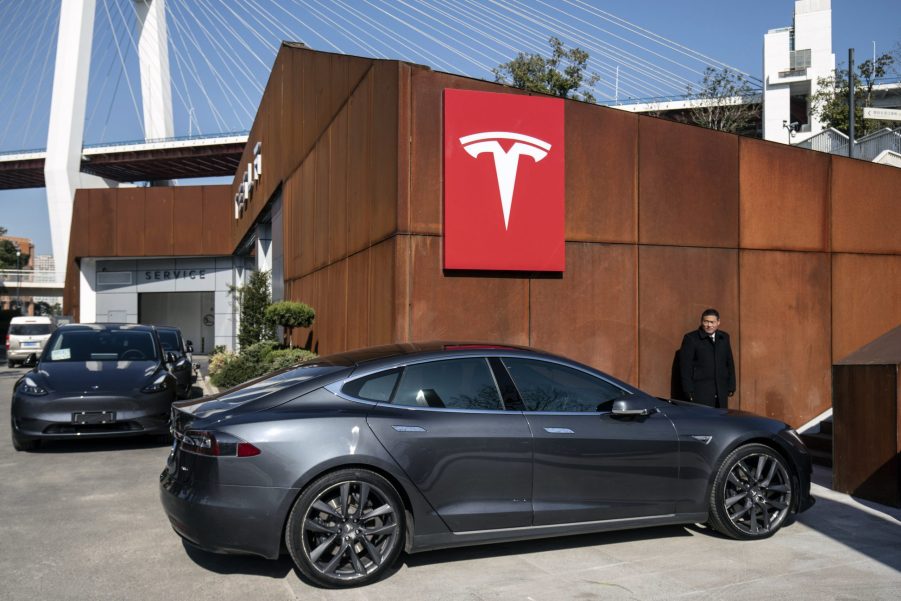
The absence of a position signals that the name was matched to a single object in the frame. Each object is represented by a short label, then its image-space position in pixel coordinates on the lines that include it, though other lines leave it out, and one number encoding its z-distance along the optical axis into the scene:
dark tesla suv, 8.87
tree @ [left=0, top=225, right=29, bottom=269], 108.06
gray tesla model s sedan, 4.51
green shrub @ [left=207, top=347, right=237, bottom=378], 17.93
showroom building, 8.96
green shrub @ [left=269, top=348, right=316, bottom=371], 12.74
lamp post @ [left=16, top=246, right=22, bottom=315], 63.81
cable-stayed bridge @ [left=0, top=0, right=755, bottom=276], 49.88
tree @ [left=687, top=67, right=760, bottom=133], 48.34
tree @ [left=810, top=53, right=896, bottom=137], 44.35
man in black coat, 8.44
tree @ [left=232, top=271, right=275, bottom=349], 21.66
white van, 29.42
